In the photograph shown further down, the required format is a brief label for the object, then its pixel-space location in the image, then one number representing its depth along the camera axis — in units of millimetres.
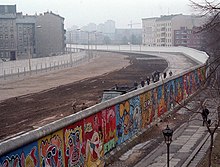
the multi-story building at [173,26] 178250
